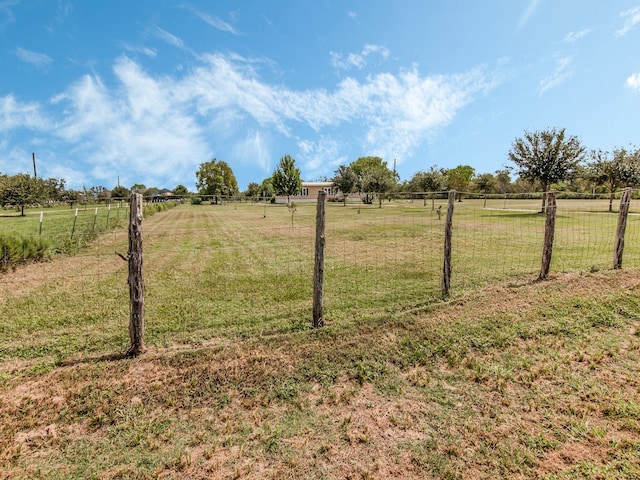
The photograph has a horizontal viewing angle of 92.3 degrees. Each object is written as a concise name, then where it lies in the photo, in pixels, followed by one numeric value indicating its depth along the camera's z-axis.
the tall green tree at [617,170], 22.70
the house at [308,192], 63.19
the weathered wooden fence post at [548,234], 6.12
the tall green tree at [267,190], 70.31
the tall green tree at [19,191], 30.08
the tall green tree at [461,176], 63.58
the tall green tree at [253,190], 73.31
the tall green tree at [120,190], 67.74
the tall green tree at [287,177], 56.31
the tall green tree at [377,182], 41.97
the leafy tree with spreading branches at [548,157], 22.25
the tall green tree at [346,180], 49.72
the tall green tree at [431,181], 39.22
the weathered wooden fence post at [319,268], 4.53
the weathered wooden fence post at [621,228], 6.56
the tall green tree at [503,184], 63.58
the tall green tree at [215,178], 69.75
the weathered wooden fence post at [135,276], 3.85
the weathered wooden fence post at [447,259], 5.62
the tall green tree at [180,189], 108.62
